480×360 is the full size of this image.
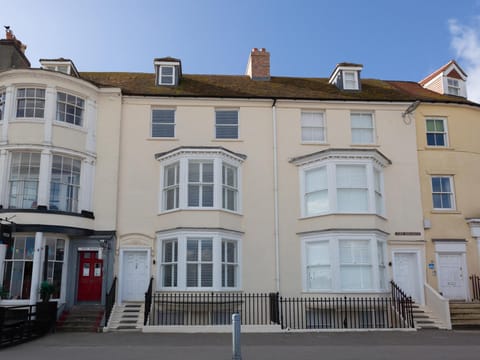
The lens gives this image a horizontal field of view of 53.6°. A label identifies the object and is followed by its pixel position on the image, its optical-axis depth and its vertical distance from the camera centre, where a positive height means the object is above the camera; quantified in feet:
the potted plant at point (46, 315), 47.97 -3.66
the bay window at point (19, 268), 53.36 +1.22
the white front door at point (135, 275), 58.90 +0.48
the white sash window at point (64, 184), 57.41 +11.45
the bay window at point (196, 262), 56.70 +2.08
